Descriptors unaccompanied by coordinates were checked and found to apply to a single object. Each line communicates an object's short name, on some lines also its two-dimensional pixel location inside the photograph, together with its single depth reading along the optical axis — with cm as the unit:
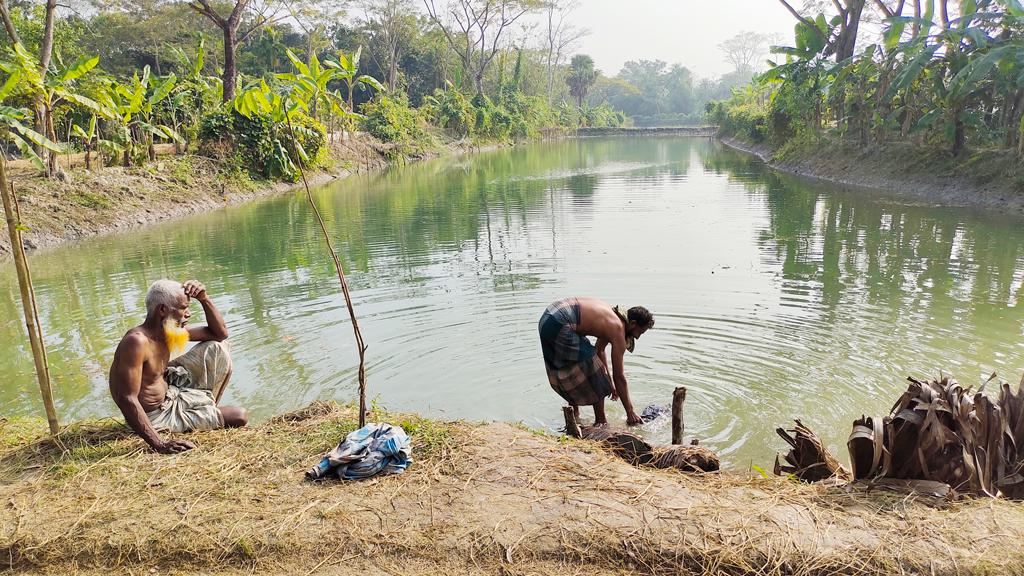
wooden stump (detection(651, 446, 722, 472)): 373
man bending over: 466
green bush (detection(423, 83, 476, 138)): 3994
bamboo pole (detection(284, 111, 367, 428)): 373
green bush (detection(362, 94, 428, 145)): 3253
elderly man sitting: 368
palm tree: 7862
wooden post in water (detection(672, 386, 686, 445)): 404
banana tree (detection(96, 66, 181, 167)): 1106
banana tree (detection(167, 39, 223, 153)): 1847
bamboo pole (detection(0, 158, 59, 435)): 369
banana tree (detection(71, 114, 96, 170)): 1354
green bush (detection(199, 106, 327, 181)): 1936
